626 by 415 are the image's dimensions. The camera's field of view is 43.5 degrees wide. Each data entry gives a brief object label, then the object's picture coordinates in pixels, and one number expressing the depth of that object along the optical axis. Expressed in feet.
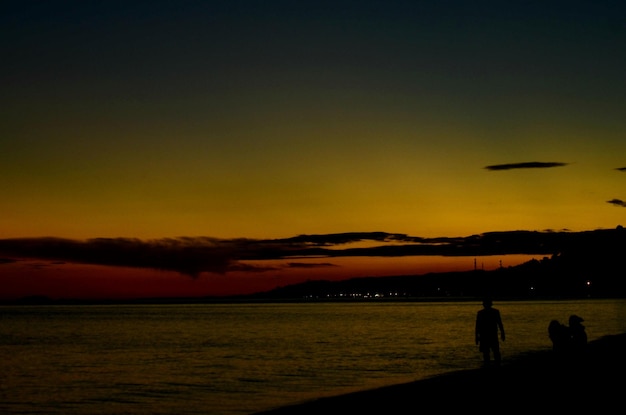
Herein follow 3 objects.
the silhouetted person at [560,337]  84.14
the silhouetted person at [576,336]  82.96
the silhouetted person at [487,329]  76.86
